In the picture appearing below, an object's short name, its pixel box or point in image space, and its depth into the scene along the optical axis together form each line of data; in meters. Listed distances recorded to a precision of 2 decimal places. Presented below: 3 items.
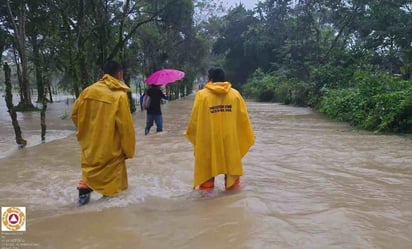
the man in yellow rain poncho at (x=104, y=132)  4.82
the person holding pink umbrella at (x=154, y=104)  11.25
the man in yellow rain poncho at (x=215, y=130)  5.28
